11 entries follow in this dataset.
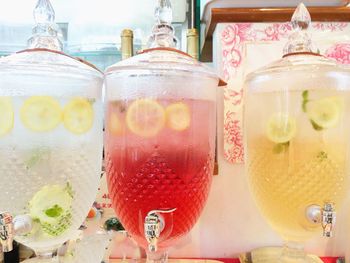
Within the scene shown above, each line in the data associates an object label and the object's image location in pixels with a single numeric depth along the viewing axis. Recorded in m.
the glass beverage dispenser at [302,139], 0.70
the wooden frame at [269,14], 0.94
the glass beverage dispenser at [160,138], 0.65
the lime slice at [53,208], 0.61
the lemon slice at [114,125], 0.67
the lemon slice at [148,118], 0.64
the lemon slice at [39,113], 0.61
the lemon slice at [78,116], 0.64
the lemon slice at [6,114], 0.61
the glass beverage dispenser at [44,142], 0.61
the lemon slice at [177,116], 0.65
